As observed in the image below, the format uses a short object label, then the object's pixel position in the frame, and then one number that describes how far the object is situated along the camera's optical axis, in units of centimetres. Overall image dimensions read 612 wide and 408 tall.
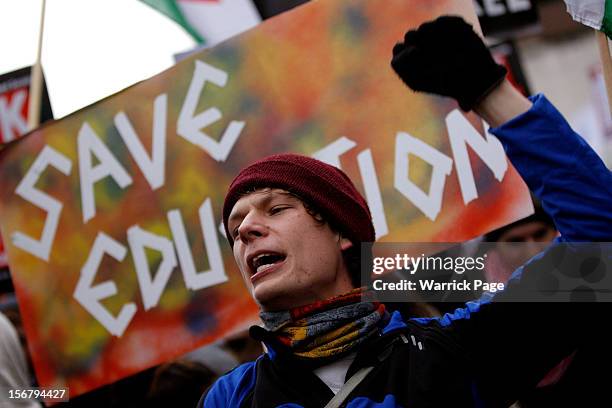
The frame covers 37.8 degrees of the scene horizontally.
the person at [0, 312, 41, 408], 317
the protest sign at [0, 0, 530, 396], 274
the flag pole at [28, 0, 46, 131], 353
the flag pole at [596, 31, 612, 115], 190
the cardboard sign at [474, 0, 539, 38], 530
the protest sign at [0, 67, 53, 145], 464
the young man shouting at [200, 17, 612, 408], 166
